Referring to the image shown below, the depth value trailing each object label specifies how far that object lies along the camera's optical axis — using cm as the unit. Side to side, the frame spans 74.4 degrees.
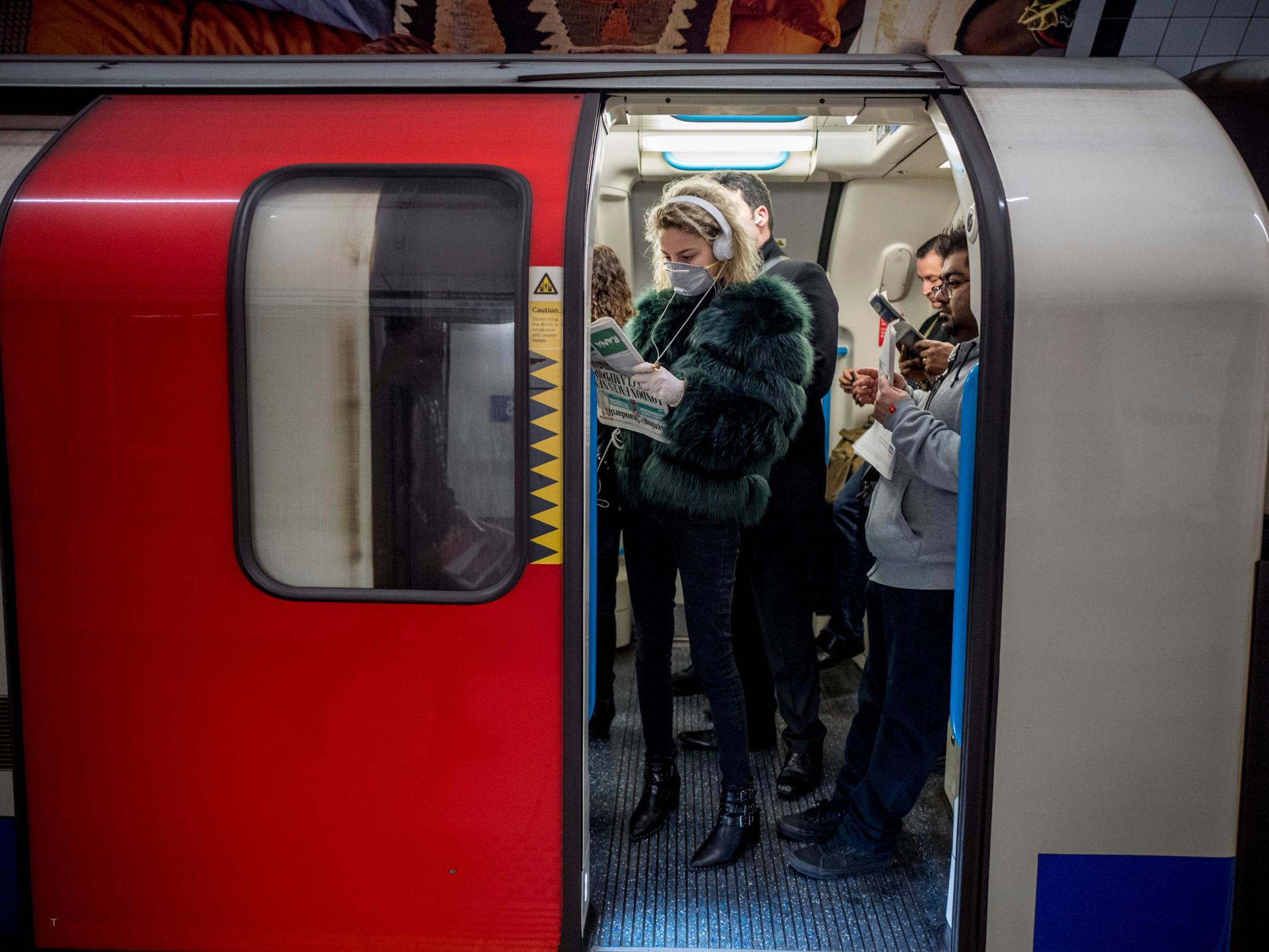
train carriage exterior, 168
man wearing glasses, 198
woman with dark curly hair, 265
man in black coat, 260
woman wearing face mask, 213
